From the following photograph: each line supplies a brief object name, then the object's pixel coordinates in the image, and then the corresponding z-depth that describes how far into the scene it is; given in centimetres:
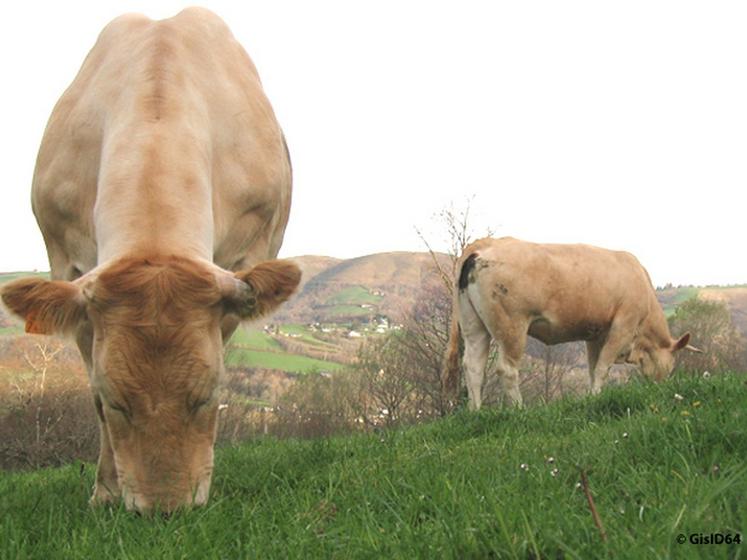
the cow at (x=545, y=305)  1211
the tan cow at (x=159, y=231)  368
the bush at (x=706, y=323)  4531
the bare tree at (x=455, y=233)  3230
